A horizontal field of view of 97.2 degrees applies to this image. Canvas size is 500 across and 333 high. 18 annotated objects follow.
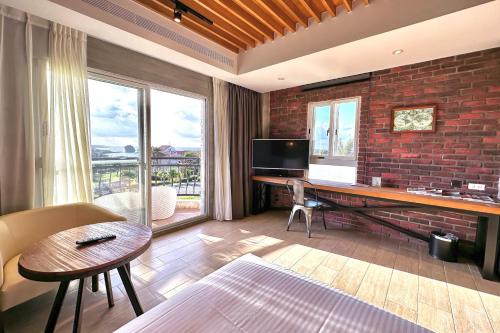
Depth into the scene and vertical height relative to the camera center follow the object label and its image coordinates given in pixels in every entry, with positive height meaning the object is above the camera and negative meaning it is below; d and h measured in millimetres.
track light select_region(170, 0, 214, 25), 1935 +1260
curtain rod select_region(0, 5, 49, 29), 1804 +1122
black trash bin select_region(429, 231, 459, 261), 2457 -1034
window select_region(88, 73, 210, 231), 2557 +128
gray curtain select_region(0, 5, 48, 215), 1812 +300
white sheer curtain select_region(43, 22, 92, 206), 2051 +245
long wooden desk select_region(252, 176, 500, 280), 2123 -543
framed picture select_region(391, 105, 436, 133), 2803 +471
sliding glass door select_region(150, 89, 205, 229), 3420 +95
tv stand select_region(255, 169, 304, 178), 4145 -401
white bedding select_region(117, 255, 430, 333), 839 -664
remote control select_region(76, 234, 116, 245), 1349 -571
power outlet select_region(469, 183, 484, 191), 2522 -358
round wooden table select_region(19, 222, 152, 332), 1073 -589
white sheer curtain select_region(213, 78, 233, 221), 3607 -66
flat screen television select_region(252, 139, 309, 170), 3768 -29
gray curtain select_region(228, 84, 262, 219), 3826 +153
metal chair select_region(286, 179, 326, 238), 3150 -740
